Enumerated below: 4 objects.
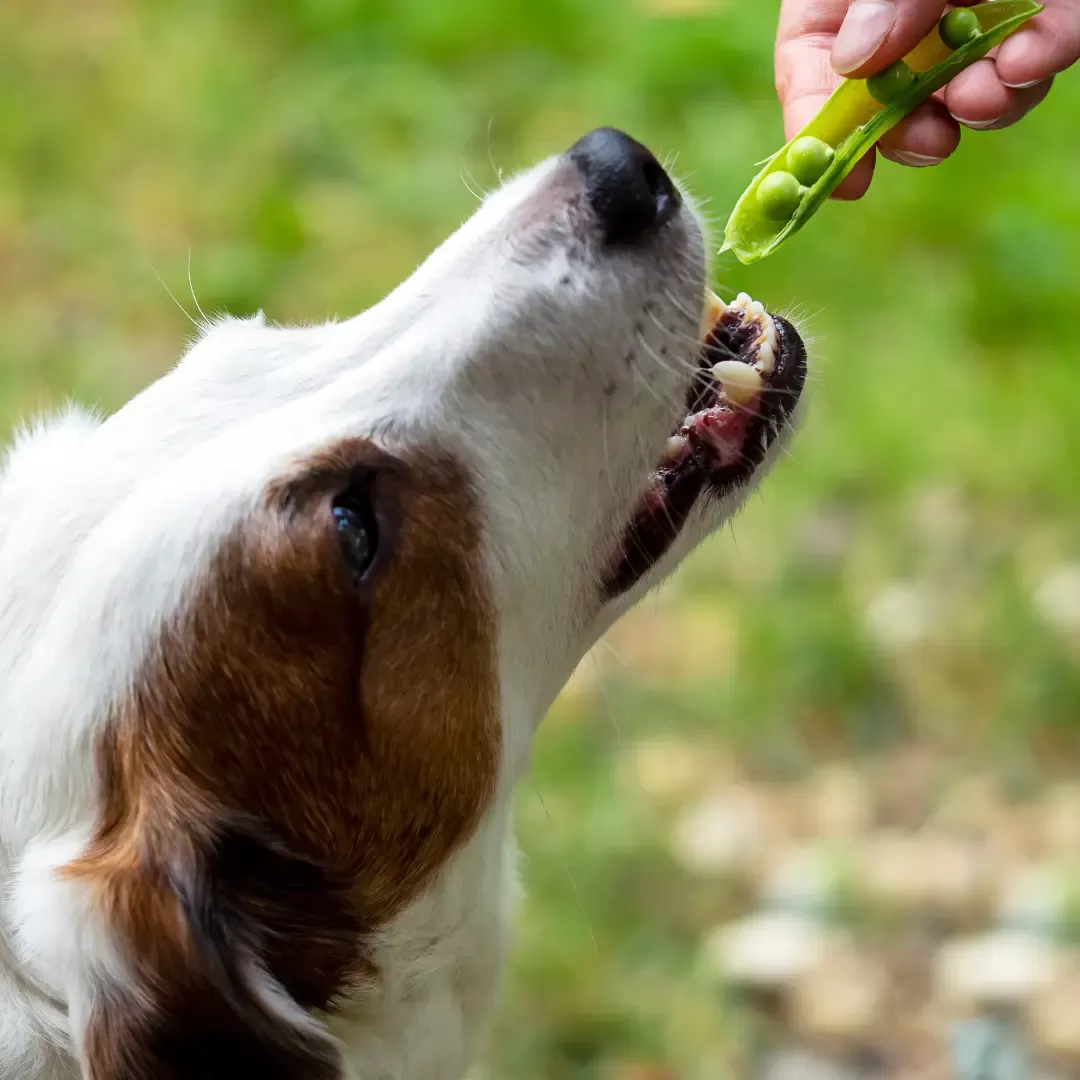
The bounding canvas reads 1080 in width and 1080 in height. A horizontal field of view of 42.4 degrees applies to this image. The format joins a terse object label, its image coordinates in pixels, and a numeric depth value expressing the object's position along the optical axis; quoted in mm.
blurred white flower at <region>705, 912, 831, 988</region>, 2744
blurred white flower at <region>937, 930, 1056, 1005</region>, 2662
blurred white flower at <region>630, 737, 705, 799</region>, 3086
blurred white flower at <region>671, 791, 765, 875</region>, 2971
